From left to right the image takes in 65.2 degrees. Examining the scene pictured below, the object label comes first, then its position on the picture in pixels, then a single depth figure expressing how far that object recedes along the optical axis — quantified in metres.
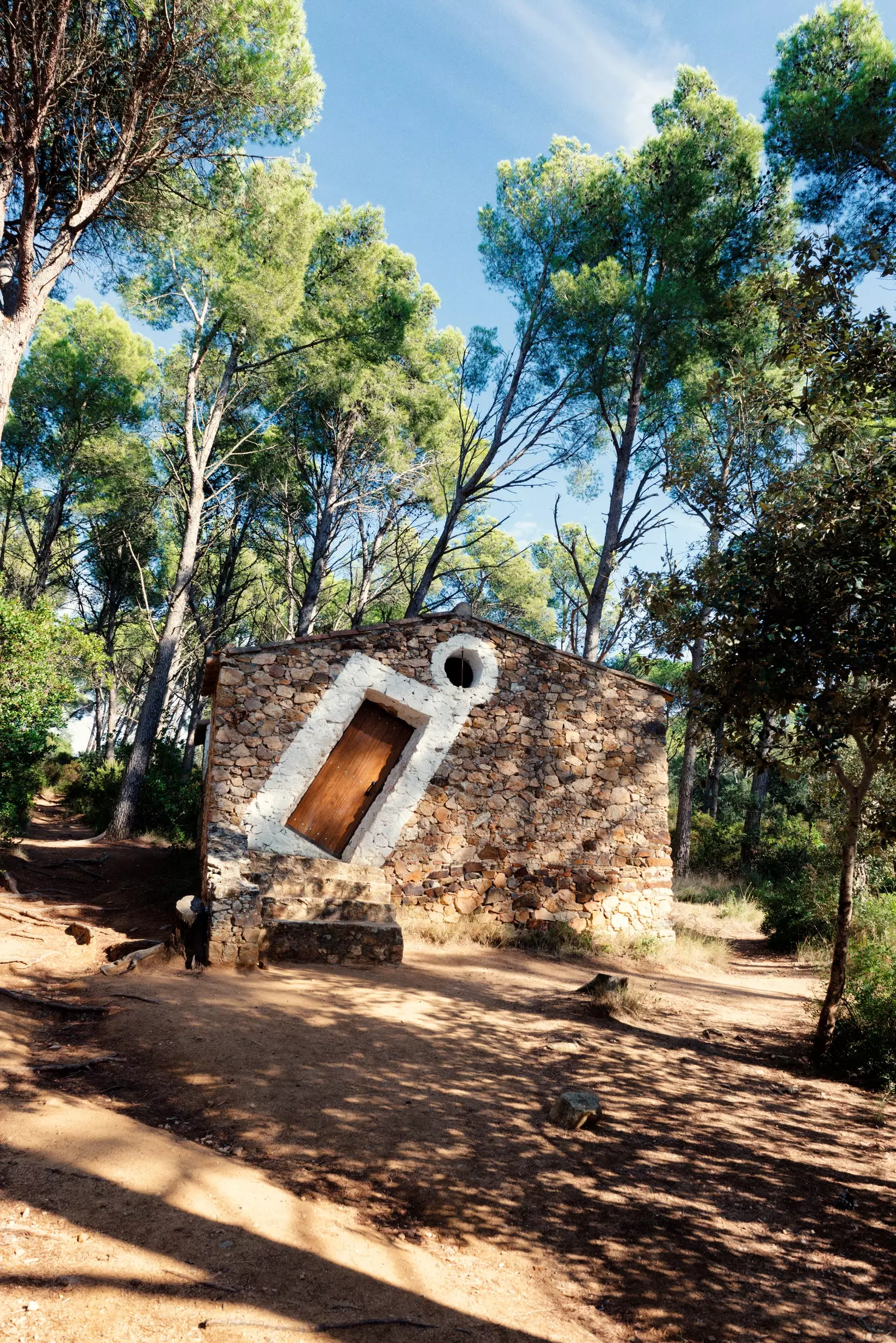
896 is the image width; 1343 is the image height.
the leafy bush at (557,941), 9.32
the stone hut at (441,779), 8.54
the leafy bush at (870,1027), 5.41
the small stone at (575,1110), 4.33
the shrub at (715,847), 17.12
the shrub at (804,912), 10.88
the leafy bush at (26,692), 8.72
